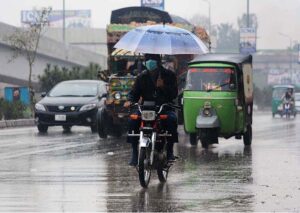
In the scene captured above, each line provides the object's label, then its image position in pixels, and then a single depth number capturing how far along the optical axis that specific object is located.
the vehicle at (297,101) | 76.83
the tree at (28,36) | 45.94
